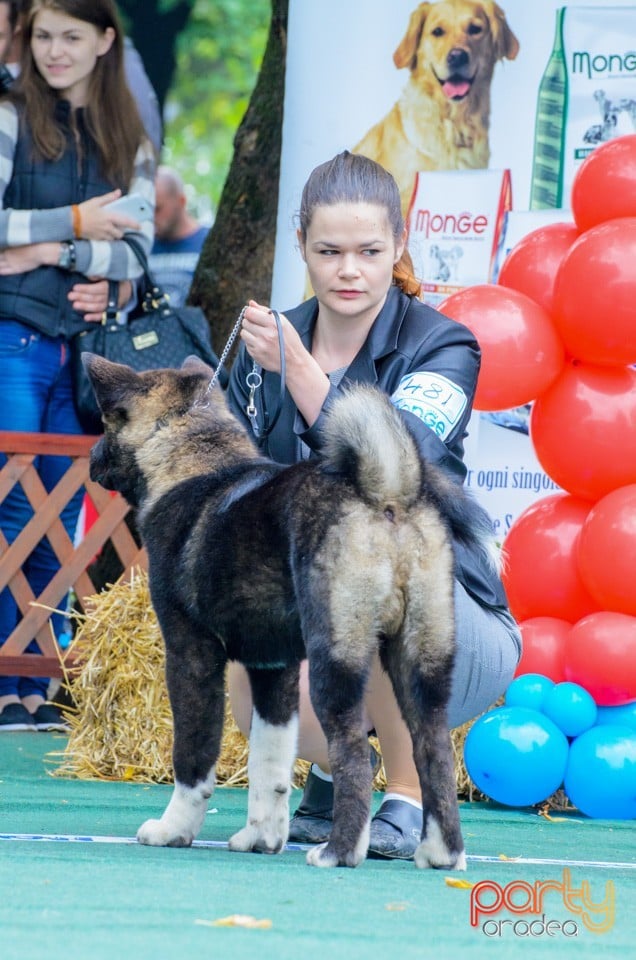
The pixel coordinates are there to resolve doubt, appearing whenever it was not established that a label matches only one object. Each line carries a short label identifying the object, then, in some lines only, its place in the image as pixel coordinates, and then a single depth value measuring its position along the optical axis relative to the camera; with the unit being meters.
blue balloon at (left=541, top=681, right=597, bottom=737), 9.38
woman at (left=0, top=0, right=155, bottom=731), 12.23
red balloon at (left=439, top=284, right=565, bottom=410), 9.48
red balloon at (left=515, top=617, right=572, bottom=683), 9.84
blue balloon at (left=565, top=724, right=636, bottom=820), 9.16
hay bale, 10.51
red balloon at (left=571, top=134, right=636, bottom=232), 9.62
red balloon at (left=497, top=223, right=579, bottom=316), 9.98
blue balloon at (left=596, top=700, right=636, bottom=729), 9.47
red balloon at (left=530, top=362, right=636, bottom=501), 9.60
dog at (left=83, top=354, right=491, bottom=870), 5.99
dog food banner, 11.86
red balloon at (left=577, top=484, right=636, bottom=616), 9.27
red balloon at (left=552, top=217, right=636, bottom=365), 9.22
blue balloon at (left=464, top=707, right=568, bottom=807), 9.27
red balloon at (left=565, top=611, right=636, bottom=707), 9.31
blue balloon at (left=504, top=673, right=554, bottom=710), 9.58
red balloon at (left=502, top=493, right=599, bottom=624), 9.84
